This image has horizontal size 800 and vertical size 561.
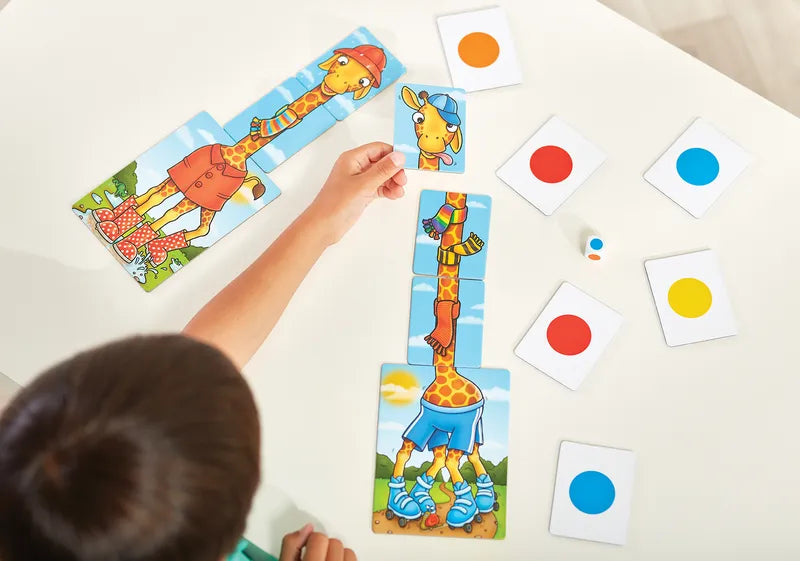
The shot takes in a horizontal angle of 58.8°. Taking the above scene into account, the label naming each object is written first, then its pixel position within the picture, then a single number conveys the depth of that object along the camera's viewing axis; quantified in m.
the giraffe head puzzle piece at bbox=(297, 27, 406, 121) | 1.13
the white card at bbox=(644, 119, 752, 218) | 1.08
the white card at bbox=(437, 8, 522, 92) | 1.14
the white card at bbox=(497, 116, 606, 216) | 1.09
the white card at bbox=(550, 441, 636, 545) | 0.97
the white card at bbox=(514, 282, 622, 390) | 1.02
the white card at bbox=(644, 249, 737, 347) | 1.03
